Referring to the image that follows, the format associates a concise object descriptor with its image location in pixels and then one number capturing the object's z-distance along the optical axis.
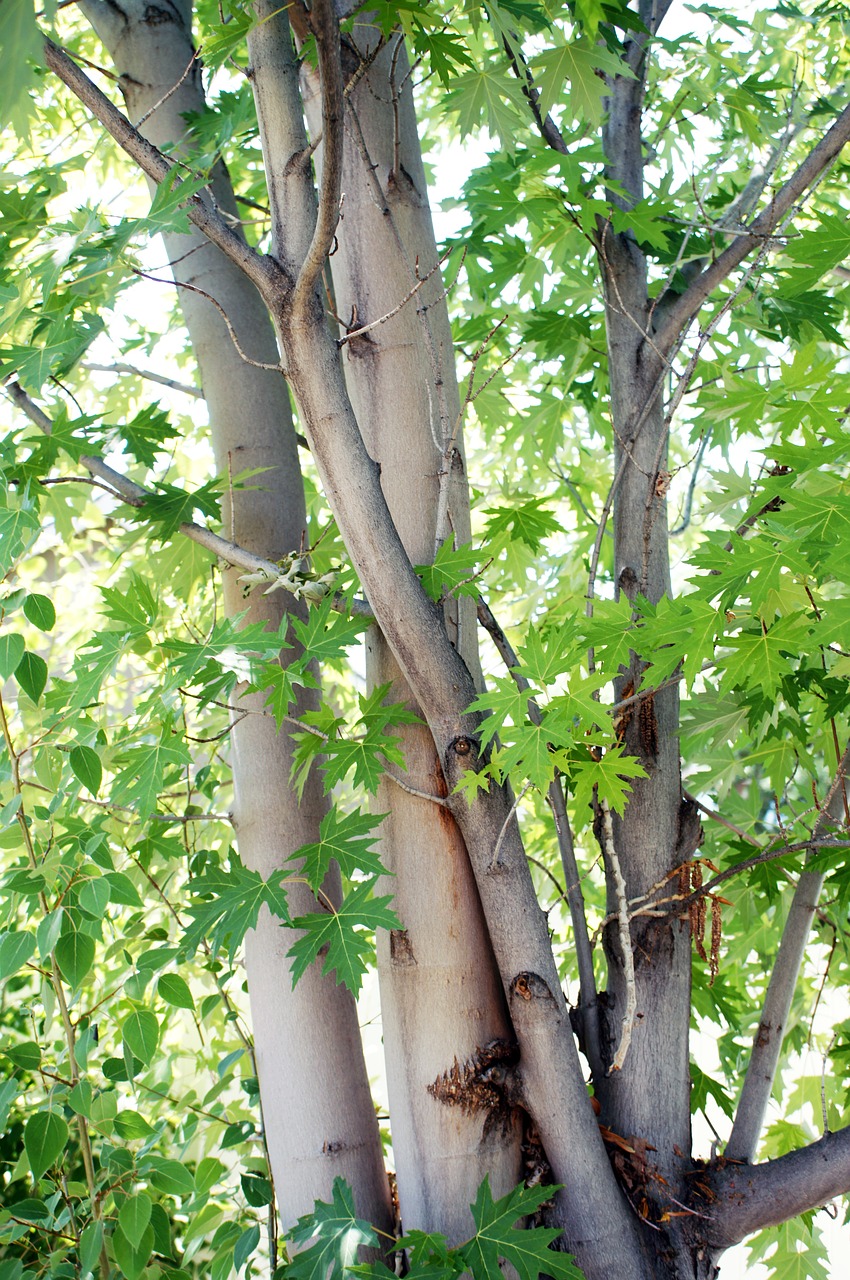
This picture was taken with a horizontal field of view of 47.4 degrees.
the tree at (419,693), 1.21
